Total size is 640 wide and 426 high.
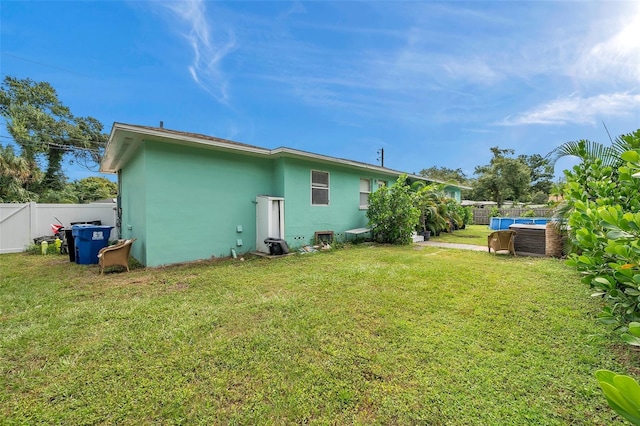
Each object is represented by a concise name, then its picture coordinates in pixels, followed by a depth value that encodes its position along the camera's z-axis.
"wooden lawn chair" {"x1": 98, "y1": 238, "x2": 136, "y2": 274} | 5.64
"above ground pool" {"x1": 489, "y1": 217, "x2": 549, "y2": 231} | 14.55
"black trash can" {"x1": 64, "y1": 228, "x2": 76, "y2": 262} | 6.99
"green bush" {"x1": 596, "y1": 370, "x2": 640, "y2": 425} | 0.64
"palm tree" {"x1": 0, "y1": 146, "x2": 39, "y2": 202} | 13.61
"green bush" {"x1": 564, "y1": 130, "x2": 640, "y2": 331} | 1.58
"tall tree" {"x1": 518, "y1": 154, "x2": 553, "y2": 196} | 34.90
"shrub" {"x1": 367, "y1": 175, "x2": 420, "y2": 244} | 9.68
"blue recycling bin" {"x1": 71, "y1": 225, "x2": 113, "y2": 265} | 6.59
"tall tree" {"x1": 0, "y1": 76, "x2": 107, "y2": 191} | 17.42
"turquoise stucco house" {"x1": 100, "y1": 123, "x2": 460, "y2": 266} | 6.32
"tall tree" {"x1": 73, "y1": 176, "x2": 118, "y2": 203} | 23.28
